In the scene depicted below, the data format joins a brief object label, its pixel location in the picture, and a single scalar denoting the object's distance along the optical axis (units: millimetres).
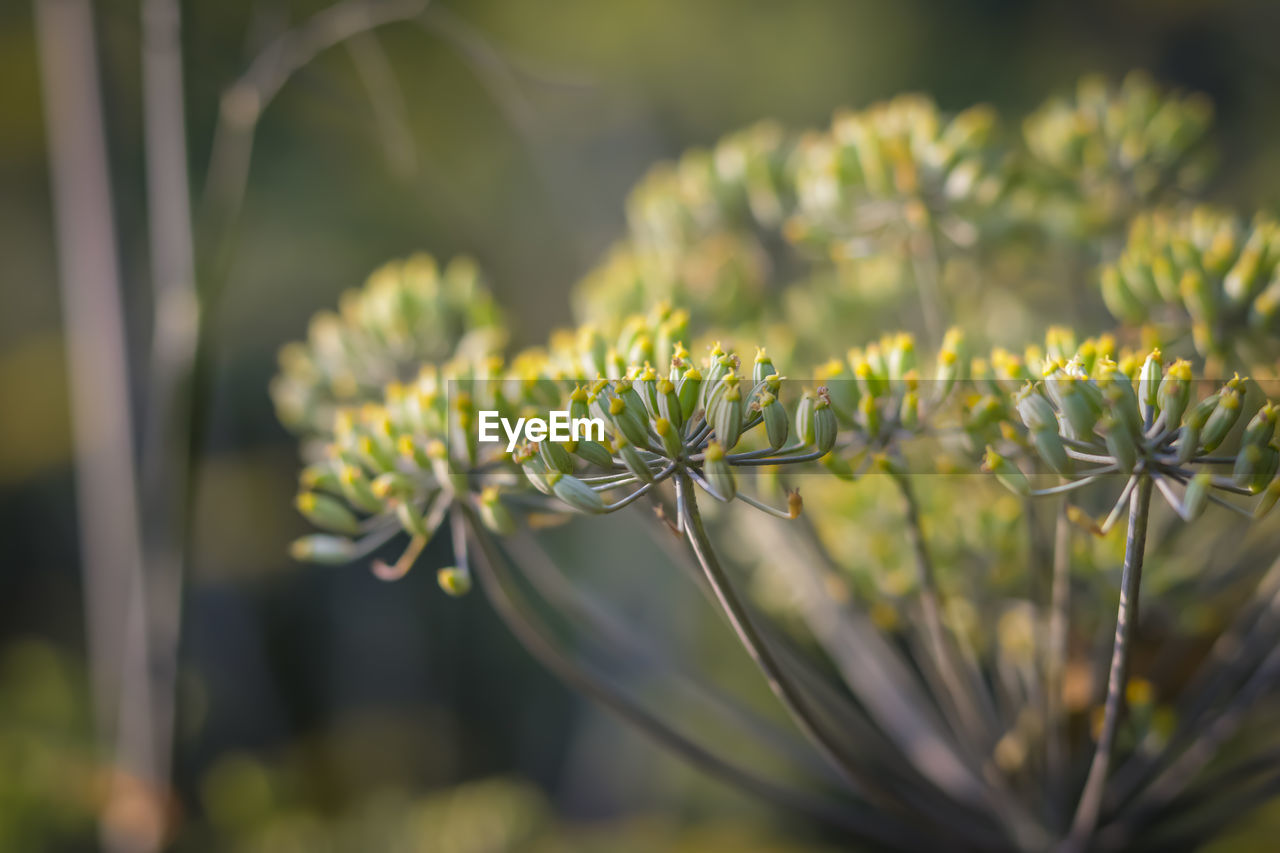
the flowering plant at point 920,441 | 219
